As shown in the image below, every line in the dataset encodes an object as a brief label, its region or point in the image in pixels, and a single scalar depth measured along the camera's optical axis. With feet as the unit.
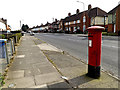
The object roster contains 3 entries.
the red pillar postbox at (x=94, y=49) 11.12
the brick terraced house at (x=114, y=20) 93.66
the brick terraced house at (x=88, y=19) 133.07
